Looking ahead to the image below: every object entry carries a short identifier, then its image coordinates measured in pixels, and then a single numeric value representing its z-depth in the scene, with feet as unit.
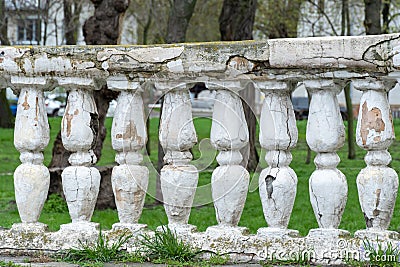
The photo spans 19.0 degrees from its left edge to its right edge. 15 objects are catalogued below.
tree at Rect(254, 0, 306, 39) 98.86
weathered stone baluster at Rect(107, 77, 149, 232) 22.55
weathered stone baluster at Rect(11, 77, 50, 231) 23.09
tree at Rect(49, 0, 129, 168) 46.64
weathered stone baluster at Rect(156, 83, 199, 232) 21.97
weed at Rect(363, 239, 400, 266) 20.03
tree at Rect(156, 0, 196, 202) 50.96
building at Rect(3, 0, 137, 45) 104.23
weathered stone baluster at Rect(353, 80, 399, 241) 20.30
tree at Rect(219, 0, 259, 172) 60.16
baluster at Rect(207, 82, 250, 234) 21.63
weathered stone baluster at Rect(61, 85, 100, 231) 22.84
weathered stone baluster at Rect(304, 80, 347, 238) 20.78
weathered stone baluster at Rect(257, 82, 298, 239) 21.24
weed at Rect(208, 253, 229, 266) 21.38
